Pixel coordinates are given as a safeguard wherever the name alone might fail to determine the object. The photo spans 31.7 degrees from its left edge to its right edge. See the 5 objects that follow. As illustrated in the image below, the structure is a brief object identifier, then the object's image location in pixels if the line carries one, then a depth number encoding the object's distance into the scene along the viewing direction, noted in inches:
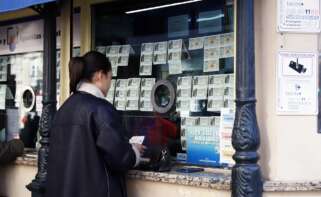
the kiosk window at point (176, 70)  163.6
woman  141.6
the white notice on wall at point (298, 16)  145.3
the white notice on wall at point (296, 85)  144.4
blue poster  162.1
